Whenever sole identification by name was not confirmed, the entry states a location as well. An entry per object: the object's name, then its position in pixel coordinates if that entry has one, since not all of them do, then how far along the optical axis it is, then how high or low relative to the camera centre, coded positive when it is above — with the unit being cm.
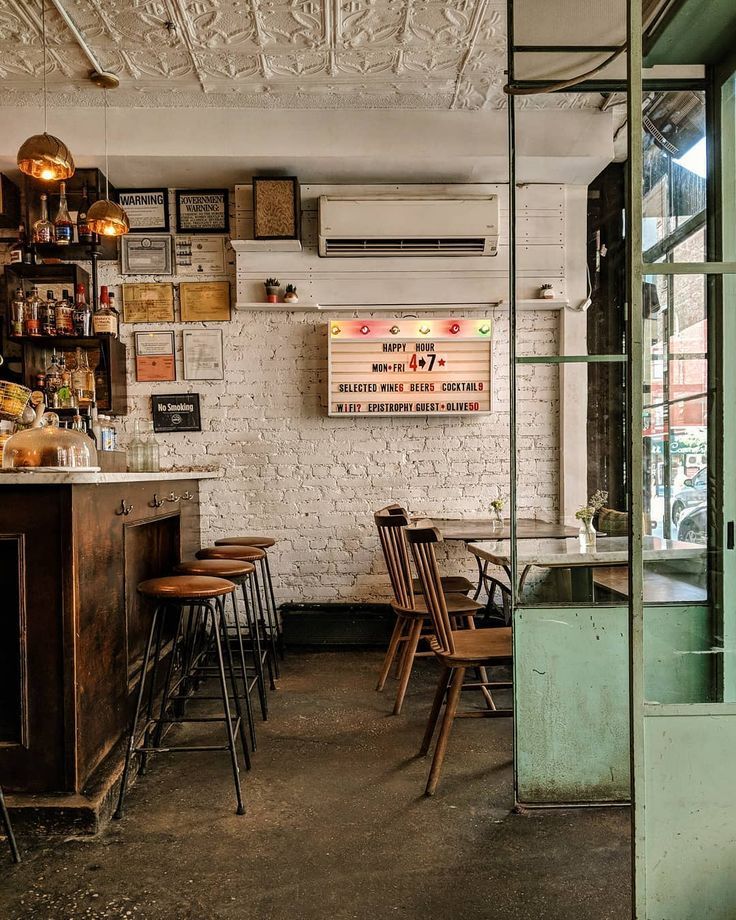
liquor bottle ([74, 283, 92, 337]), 470 +85
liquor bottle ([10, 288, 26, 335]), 461 +86
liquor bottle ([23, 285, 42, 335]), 460 +85
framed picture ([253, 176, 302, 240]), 474 +158
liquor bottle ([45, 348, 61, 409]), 455 +39
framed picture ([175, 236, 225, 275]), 501 +133
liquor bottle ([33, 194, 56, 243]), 456 +138
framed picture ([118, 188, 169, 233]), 500 +168
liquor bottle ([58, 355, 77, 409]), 438 +32
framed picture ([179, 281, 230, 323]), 500 +101
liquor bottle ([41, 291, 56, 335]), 463 +84
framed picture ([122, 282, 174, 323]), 499 +99
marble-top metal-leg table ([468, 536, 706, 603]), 250 -42
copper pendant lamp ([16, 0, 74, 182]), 341 +140
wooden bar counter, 229 -67
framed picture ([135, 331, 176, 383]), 499 +68
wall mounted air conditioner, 481 +152
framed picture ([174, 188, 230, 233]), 500 +165
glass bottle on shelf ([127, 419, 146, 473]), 466 -8
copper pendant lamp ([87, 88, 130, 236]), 407 +131
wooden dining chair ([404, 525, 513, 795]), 255 -78
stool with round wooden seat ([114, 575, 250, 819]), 246 -66
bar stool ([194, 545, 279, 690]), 369 -59
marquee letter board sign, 490 +52
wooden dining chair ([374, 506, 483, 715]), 339 -79
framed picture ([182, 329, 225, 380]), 499 +63
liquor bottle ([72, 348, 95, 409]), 464 +38
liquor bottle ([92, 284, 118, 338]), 467 +83
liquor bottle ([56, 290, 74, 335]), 462 +83
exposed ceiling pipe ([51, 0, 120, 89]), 360 +219
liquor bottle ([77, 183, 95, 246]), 470 +146
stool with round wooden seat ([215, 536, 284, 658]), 426 -61
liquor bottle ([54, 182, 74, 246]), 458 +143
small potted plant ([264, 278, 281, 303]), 486 +106
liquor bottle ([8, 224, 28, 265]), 469 +131
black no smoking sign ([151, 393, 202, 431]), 500 +21
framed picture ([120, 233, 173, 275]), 499 +134
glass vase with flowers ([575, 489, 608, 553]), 270 -32
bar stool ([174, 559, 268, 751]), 294 -55
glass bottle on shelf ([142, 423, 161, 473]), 476 -6
